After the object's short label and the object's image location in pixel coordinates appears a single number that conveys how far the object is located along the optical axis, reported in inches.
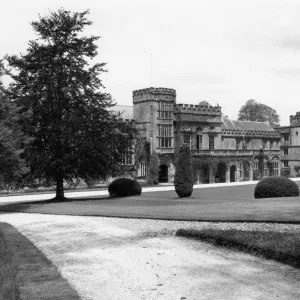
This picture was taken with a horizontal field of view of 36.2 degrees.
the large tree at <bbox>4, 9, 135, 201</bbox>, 1088.2
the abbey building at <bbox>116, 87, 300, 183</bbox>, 2038.6
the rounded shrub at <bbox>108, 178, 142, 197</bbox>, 1261.1
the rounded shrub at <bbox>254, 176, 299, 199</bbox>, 954.1
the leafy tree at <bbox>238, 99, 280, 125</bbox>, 3747.5
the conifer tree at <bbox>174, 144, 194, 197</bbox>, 1208.8
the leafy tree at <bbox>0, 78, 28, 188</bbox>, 736.3
